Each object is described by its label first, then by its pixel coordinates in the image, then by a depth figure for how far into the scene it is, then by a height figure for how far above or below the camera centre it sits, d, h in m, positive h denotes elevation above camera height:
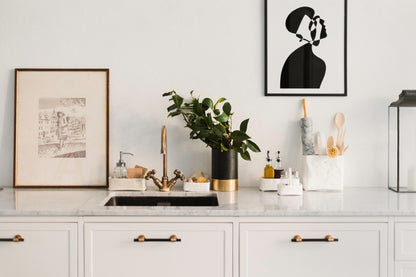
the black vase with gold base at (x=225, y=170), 2.31 -0.18
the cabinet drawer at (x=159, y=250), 1.84 -0.51
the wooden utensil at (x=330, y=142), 2.47 -0.02
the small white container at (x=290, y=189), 2.20 -0.27
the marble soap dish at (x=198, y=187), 2.29 -0.28
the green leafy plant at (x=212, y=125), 2.25 +0.07
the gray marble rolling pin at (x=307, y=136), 2.43 +0.01
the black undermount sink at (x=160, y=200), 2.30 -0.36
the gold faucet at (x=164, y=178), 2.32 -0.23
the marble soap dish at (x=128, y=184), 2.33 -0.27
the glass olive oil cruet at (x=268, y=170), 2.39 -0.19
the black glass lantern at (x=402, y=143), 2.51 -0.03
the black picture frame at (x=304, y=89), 2.49 +0.33
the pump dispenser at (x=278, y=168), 2.39 -0.18
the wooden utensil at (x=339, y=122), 2.51 +0.10
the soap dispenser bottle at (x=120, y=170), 2.36 -0.19
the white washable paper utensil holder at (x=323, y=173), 2.38 -0.20
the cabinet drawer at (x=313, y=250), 1.85 -0.51
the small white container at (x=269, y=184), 2.33 -0.26
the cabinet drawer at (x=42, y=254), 1.84 -0.53
